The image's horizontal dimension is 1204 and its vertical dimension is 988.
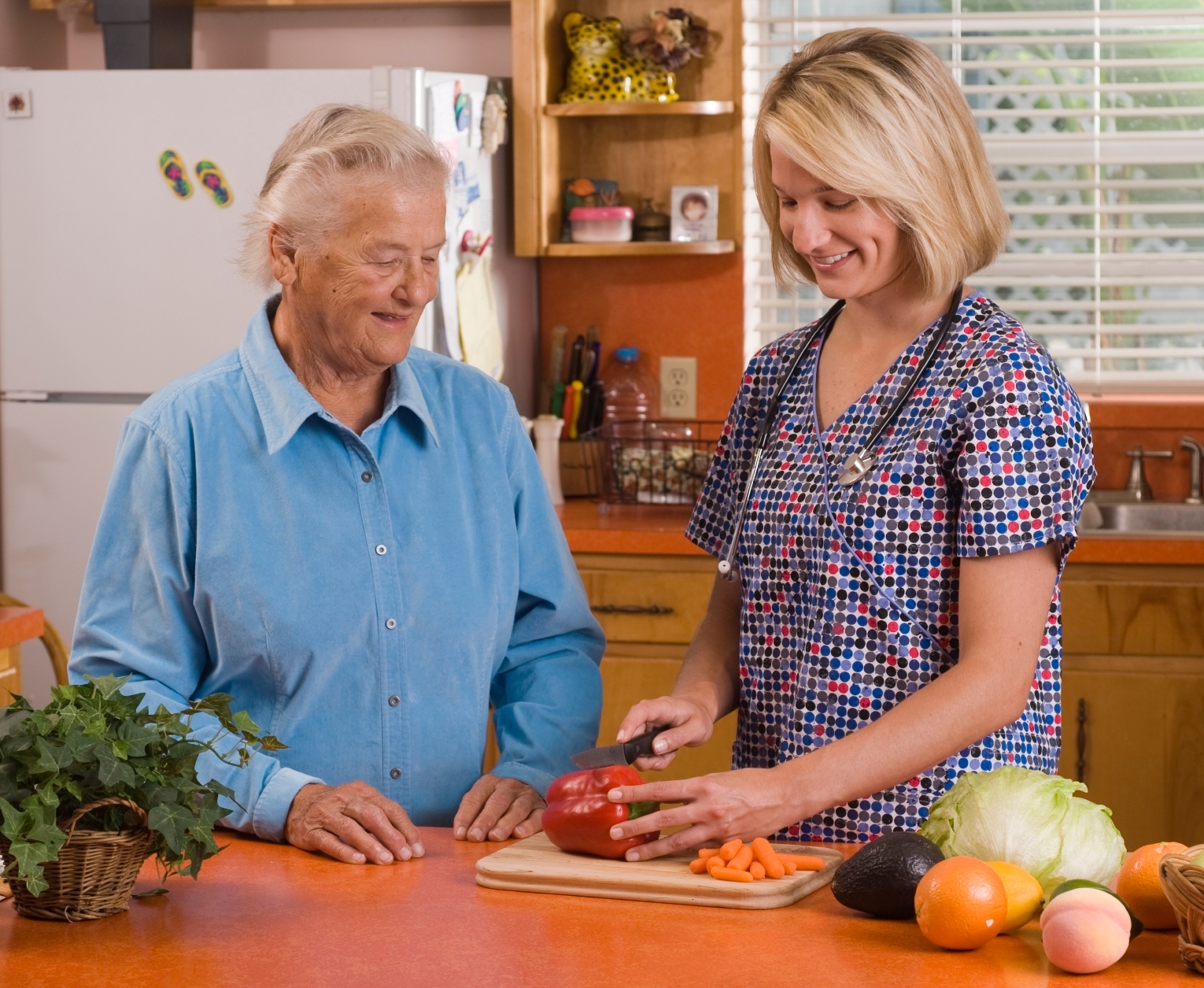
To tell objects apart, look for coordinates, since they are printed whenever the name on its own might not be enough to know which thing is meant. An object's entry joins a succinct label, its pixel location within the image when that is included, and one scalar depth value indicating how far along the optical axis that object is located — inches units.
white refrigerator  143.5
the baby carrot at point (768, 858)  83.9
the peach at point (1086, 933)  77.9
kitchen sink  159.8
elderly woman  92.9
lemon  80.4
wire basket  162.0
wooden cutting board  83.2
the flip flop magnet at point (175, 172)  145.2
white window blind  168.5
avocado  81.6
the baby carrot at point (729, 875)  83.7
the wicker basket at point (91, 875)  81.8
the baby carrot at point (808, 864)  85.2
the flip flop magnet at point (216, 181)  144.6
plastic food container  167.9
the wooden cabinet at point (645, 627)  146.4
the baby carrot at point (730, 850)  84.4
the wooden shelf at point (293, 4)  169.6
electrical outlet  177.0
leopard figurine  166.3
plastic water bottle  177.0
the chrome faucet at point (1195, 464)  163.4
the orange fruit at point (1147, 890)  81.1
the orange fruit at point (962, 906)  79.2
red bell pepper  86.1
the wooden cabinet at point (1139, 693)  137.8
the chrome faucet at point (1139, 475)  165.1
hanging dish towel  153.2
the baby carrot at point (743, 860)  84.1
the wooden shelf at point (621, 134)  163.5
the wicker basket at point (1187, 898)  77.7
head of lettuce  82.3
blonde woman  89.0
